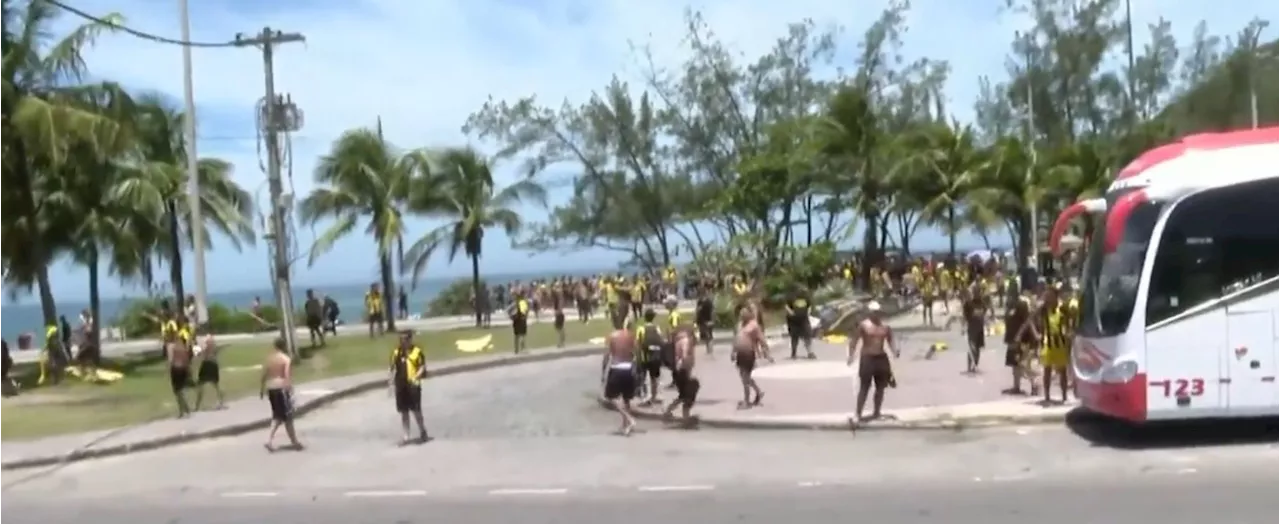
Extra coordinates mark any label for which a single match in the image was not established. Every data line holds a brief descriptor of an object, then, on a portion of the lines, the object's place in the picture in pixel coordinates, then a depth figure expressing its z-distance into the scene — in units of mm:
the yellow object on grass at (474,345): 35812
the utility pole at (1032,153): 49741
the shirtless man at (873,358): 18062
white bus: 14922
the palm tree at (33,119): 29594
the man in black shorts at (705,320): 32188
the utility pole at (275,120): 30625
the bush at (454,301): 60406
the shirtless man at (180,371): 21953
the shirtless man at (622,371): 18656
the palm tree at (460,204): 47125
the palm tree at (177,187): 38406
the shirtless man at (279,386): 18594
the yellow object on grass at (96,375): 30688
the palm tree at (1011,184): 48812
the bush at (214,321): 51281
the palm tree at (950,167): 48844
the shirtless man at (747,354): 20750
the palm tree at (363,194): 44812
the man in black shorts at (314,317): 38531
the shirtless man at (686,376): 19281
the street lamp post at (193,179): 32188
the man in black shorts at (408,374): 18625
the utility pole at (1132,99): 63900
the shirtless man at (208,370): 22703
